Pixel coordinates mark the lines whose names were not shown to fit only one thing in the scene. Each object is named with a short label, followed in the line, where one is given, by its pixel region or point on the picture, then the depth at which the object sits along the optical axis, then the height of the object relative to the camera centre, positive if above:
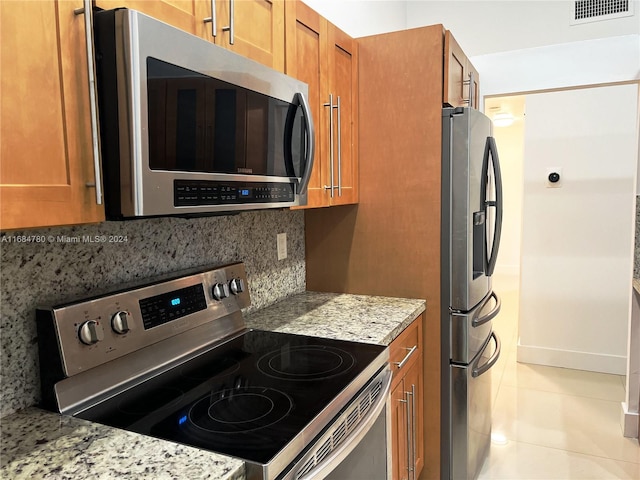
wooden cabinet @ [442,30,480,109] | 2.07 +0.58
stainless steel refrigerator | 2.05 -0.33
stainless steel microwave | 0.95 +0.19
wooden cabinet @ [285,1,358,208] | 1.68 +0.43
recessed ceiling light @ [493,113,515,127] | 6.09 +1.03
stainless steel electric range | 1.07 -0.50
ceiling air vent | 2.76 +1.08
